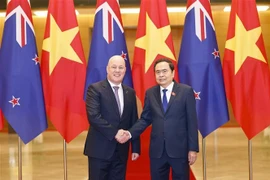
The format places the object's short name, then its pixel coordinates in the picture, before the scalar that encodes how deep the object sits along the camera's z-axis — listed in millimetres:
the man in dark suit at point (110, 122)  3084
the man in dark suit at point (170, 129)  3012
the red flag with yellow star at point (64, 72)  3848
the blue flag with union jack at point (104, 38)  3852
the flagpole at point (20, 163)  3924
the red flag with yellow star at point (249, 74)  3766
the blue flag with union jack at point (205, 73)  3787
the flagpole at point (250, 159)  3858
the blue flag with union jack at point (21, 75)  3791
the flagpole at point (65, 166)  3984
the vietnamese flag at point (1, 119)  3831
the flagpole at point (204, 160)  3900
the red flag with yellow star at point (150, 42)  3879
